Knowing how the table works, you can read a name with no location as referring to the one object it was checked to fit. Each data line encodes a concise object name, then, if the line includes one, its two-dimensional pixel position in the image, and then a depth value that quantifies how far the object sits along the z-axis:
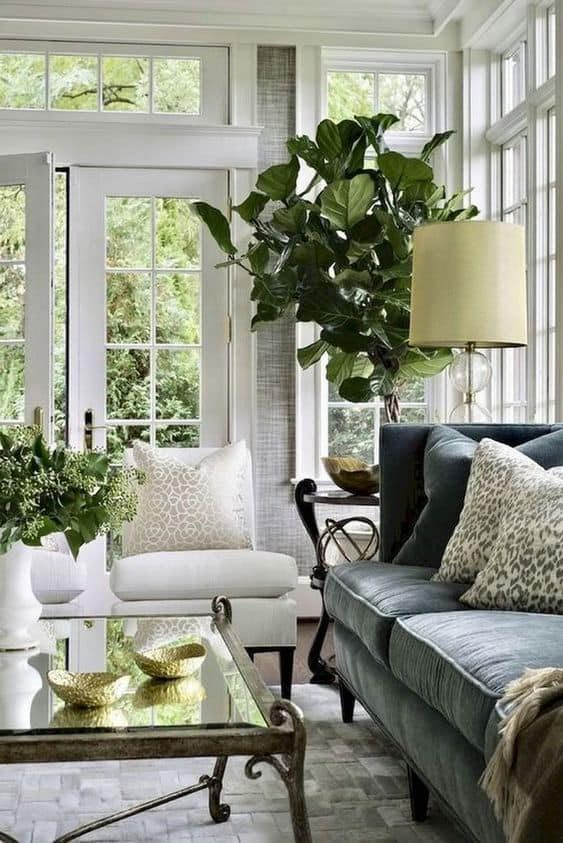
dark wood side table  4.15
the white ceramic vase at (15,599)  2.56
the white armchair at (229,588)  3.92
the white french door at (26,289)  5.20
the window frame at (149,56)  5.47
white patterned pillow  4.28
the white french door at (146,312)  5.50
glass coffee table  1.81
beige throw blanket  1.62
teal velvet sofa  2.01
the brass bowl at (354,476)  4.20
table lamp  3.57
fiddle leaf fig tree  4.82
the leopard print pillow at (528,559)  2.50
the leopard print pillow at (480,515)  2.90
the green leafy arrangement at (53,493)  2.46
